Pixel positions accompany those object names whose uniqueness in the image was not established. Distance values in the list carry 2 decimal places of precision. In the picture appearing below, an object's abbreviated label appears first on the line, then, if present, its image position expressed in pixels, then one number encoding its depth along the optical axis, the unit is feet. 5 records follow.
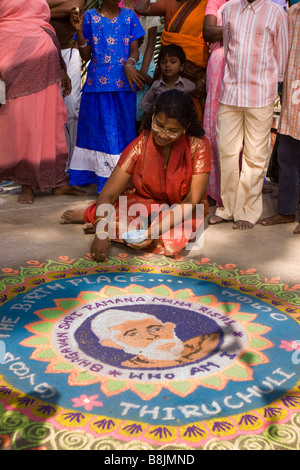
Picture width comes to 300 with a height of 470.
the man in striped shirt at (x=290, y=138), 13.10
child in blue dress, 15.29
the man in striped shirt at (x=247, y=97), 12.82
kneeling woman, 11.78
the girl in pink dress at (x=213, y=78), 14.24
